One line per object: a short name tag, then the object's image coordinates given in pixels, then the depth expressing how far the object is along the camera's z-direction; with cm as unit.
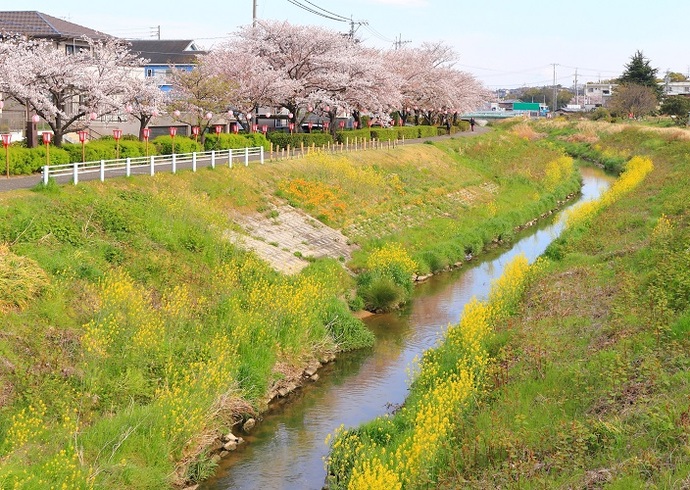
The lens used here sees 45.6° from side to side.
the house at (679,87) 17058
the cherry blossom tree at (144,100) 4228
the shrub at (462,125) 9000
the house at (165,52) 7675
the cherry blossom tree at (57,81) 3434
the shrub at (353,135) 5486
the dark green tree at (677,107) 10325
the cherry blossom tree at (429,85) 7800
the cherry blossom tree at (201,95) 4394
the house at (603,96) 19001
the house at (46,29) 4822
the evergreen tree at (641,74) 11912
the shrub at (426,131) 7218
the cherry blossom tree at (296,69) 4800
